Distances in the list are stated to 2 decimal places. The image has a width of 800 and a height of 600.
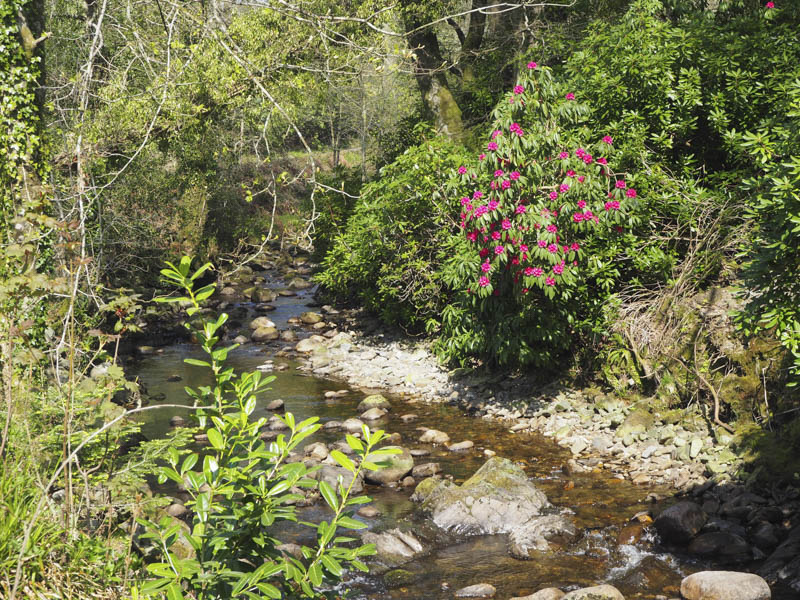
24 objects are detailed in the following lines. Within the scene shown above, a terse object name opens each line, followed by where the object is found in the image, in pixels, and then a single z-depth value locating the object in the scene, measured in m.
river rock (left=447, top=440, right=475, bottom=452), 8.91
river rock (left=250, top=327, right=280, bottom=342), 15.26
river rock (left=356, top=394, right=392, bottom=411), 10.68
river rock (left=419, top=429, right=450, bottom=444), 9.27
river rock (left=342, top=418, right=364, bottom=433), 9.84
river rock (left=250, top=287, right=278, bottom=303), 18.85
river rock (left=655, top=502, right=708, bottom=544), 6.20
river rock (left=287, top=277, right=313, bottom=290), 20.42
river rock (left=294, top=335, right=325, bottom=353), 14.31
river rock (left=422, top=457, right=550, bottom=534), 6.92
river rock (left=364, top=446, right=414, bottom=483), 8.11
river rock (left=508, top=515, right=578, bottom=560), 6.39
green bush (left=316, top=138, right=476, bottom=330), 11.92
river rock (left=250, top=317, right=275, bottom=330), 15.99
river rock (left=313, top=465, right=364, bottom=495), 7.78
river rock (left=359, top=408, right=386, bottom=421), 10.30
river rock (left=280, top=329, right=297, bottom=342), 15.27
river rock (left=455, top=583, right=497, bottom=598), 5.68
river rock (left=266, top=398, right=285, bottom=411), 10.79
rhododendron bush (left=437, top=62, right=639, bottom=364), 8.74
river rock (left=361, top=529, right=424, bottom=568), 6.36
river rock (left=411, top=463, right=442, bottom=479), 8.21
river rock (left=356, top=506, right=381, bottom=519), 7.29
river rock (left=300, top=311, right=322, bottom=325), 16.39
